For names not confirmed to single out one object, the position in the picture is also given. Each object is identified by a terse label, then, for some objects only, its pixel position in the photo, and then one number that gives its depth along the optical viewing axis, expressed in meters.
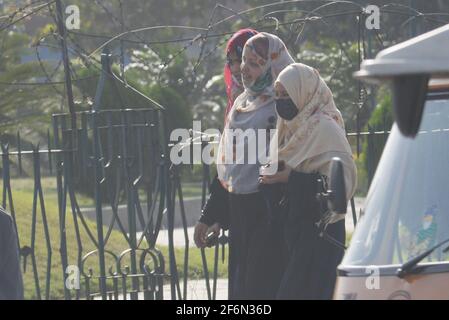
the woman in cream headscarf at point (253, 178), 11.35
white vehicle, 8.15
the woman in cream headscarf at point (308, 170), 10.45
